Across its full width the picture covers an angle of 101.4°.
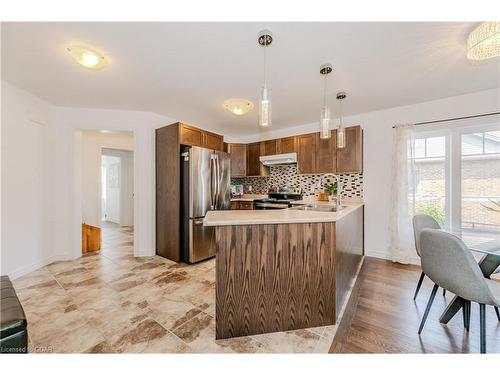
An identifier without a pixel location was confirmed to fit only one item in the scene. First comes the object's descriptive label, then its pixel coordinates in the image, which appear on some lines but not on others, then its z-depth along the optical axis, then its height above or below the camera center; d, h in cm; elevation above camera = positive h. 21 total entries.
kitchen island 157 -70
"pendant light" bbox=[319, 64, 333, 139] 199 +66
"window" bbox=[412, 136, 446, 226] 297 +10
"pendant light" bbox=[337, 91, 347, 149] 238 +57
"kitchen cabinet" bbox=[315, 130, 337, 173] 354 +53
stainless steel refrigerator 306 -21
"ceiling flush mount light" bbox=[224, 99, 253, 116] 264 +104
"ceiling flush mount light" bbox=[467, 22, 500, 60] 138 +101
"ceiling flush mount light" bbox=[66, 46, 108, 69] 179 +118
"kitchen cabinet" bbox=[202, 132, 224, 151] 358 +81
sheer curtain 308 -15
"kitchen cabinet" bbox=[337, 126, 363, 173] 335 +54
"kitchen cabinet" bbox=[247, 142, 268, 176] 455 +57
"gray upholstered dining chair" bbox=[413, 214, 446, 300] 220 -43
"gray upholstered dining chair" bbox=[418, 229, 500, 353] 130 -60
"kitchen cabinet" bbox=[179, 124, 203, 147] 317 +80
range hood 401 +53
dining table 159 -69
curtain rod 261 +90
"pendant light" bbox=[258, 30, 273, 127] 152 +64
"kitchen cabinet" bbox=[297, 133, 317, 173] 377 +60
